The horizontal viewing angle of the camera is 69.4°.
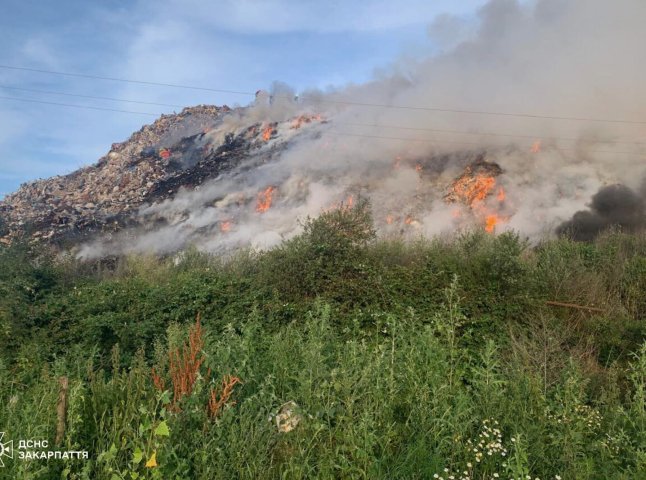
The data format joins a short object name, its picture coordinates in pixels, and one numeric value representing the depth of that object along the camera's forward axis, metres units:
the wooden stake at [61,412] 3.35
